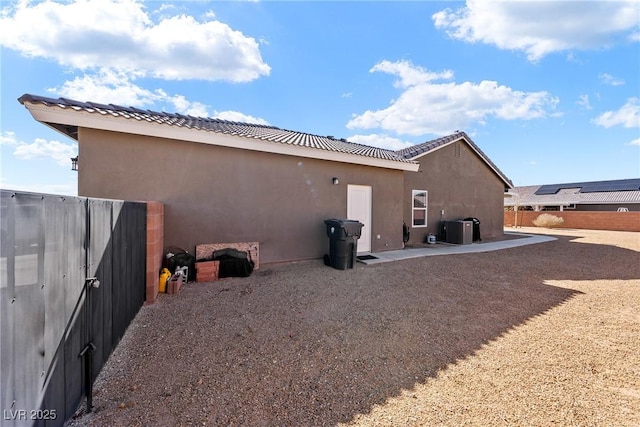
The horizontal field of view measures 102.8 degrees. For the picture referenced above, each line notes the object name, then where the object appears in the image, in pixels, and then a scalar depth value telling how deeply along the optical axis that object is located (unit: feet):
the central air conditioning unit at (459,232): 37.65
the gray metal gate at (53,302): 4.52
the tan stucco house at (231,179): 17.60
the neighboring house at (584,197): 87.92
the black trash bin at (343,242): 22.54
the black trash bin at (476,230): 41.65
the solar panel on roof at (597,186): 93.76
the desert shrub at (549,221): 69.56
